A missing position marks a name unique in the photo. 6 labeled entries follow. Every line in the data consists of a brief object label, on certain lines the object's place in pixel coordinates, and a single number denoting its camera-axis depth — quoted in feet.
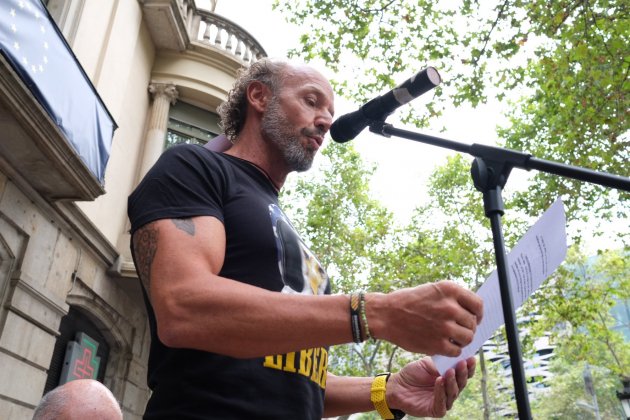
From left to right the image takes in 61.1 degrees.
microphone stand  5.45
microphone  6.31
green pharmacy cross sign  23.89
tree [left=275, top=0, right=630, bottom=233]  28.60
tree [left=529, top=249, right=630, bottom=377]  48.01
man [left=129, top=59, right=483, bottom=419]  4.22
